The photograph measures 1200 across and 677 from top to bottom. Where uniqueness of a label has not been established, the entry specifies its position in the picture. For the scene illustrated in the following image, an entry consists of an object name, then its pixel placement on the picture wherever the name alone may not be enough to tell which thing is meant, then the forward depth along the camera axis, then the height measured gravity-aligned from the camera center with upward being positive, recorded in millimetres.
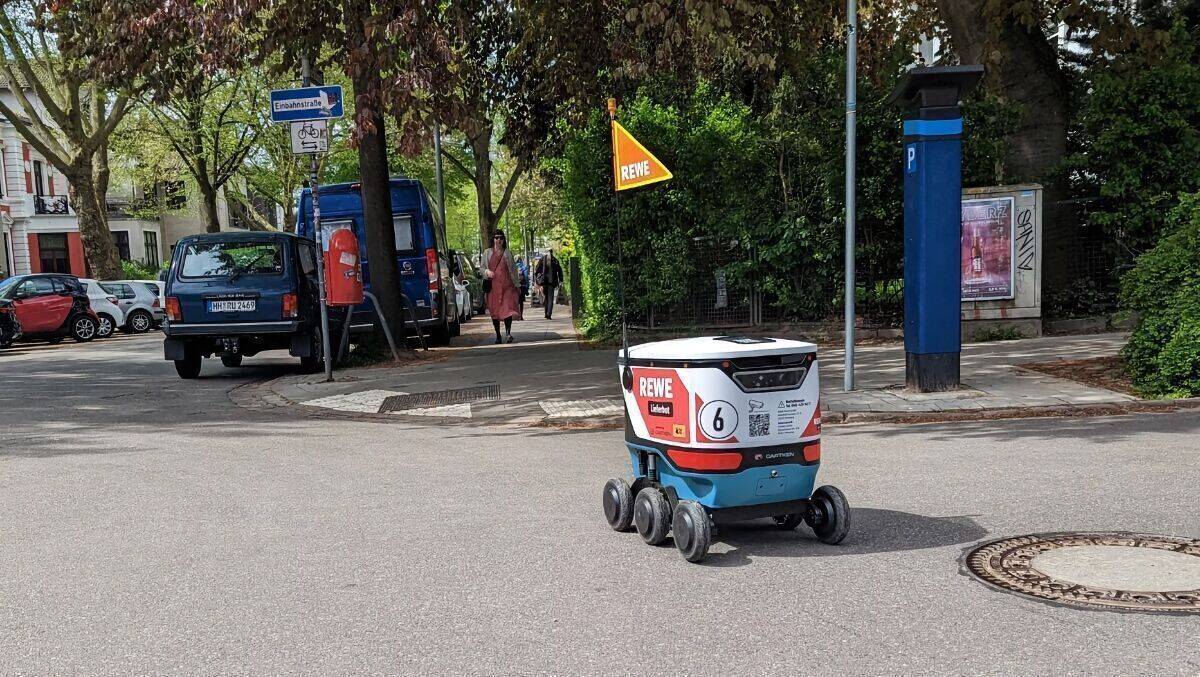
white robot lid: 4922 -431
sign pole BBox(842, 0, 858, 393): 9805 +843
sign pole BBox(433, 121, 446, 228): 37125 +3148
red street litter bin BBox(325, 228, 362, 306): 14203 +34
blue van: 19016 +659
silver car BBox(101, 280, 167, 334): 30047 -726
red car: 24531 -570
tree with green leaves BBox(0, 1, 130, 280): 31281 +4990
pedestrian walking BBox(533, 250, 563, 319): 28703 -407
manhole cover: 4191 -1391
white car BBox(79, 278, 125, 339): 28828 -732
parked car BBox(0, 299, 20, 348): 22969 -908
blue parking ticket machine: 9922 +431
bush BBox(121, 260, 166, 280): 51606 +397
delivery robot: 4914 -845
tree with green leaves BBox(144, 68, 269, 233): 39031 +5597
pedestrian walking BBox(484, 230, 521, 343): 18984 -346
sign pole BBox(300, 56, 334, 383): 12477 +123
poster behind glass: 14602 -163
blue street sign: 12398 +1954
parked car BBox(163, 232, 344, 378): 14117 -340
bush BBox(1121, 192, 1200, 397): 9328 -634
